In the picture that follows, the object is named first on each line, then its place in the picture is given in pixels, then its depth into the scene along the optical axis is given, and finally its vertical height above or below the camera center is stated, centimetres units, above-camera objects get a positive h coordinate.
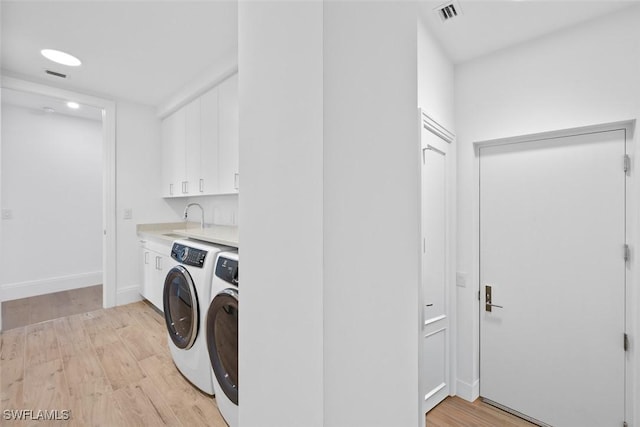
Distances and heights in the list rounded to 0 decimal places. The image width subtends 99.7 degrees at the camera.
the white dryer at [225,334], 143 -67
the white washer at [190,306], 170 -63
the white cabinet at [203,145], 251 +76
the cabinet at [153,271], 279 -62
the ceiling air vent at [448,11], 151 +118
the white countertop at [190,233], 191 -17
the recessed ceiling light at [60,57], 229 +139
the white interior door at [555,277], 160 -42
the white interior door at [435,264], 182 -36
